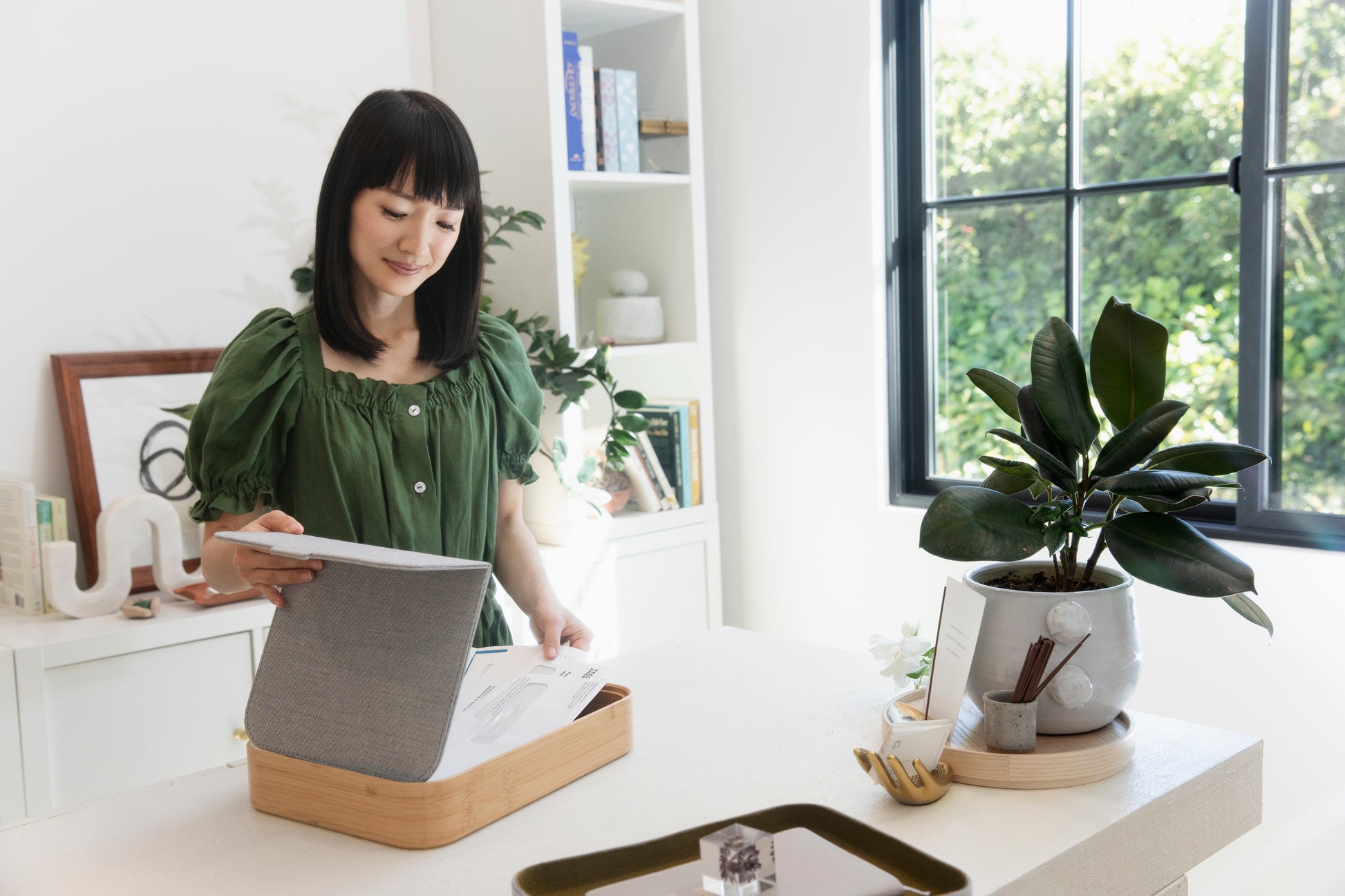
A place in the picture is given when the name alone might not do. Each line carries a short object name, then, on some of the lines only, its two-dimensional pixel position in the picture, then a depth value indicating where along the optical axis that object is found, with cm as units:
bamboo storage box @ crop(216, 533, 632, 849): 102
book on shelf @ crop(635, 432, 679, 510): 283
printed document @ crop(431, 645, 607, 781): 113
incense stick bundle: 115
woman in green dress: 142
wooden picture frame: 224
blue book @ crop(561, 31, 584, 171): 258
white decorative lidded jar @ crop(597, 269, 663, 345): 282
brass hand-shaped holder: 109
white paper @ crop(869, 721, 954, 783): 112
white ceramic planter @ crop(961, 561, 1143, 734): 116
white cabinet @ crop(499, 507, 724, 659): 264
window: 226
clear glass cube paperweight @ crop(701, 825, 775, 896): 81
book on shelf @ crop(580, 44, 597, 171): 260
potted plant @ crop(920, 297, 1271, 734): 113
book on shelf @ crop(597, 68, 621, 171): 266
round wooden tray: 113
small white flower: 132
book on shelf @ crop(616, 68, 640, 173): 270
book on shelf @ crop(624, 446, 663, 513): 280
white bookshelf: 258
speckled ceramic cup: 115
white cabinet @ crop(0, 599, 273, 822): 191
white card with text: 117
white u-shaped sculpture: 205
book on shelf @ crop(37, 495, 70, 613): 211
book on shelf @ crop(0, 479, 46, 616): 208
